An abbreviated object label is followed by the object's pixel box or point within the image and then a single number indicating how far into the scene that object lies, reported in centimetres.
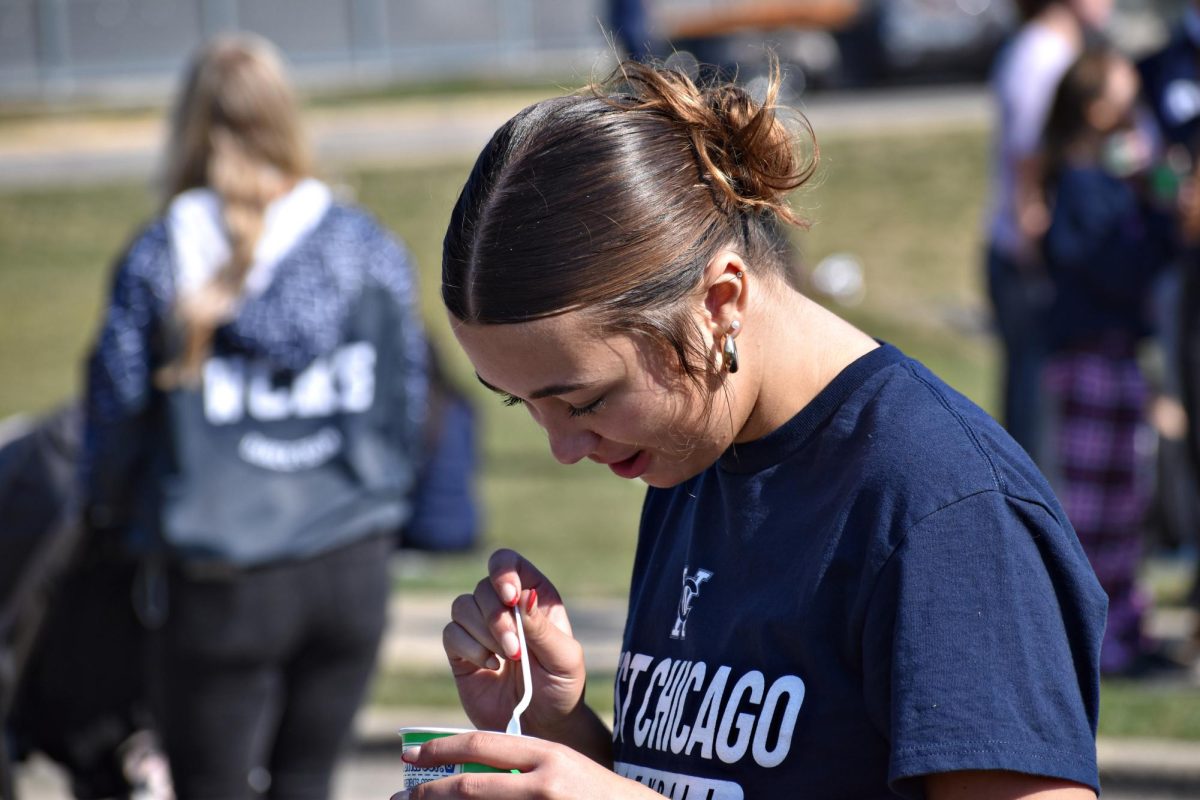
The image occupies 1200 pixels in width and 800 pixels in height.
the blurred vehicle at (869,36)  1941
